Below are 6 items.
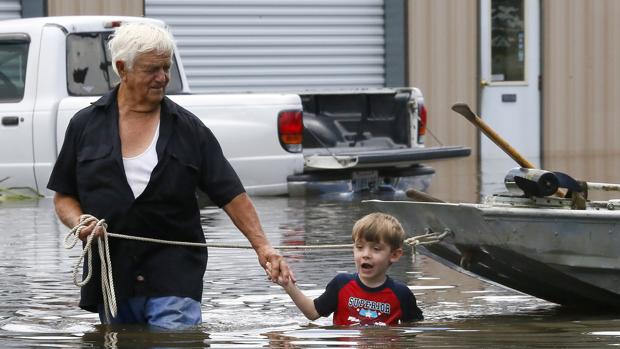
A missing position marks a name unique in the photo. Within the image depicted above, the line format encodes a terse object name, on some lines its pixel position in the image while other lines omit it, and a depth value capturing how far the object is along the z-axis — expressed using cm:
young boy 1241
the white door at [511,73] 4291
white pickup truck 2556
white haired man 1147
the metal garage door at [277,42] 4119
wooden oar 1429
